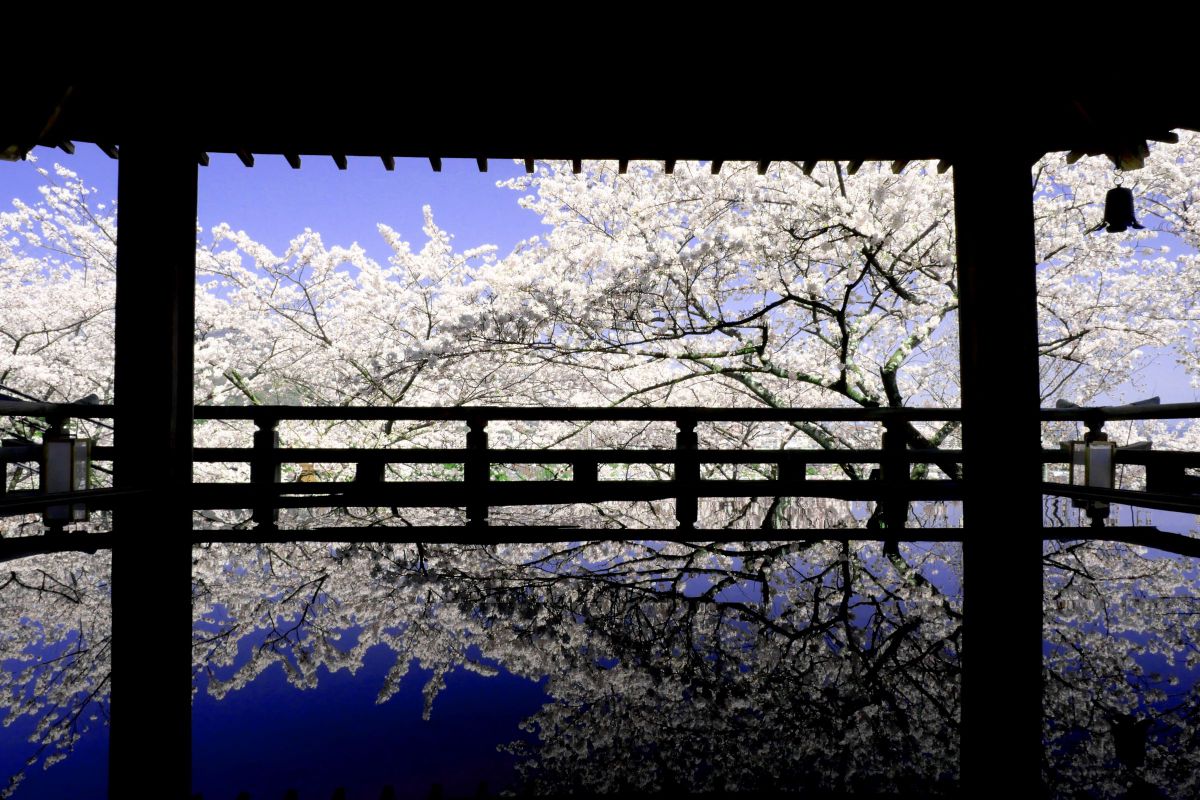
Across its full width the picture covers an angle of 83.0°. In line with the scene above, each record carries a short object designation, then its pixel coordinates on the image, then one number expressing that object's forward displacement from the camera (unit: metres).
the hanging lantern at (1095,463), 3.61
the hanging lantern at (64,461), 3.51
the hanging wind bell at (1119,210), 2.91
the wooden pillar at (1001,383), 2.85
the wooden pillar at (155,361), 3.03
